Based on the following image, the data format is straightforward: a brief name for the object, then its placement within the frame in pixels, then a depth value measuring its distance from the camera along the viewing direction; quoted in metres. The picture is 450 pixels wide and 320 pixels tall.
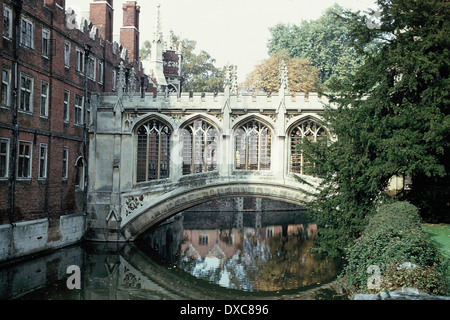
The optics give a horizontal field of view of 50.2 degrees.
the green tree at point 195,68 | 47.38
